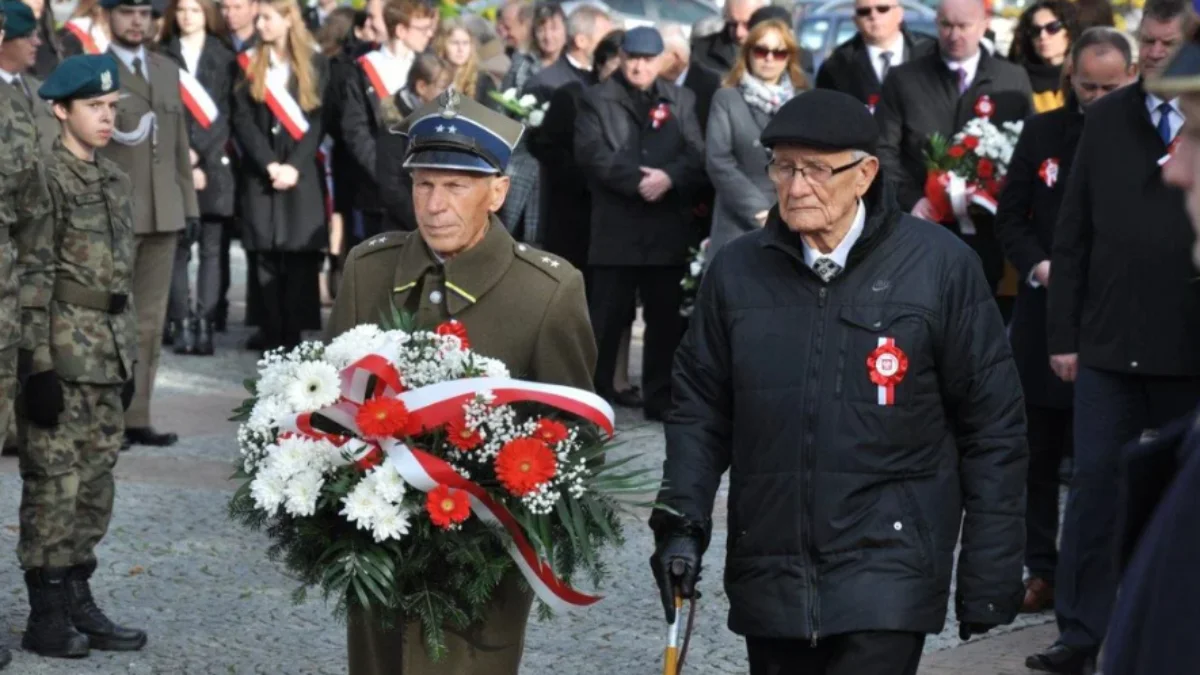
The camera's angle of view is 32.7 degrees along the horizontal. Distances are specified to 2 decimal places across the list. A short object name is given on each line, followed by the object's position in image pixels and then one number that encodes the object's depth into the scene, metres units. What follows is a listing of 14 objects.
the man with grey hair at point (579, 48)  13.05
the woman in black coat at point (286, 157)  13.30
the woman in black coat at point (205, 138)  13.44
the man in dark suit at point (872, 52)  11.20
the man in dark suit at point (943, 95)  10.09
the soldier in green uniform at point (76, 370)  7.23
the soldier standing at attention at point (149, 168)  10.91
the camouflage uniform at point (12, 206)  6.65
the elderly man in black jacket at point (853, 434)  4.88
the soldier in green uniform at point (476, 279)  5.25
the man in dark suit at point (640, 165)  11.67
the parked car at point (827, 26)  21.38
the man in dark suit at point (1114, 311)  6.73
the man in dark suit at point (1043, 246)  7.95
